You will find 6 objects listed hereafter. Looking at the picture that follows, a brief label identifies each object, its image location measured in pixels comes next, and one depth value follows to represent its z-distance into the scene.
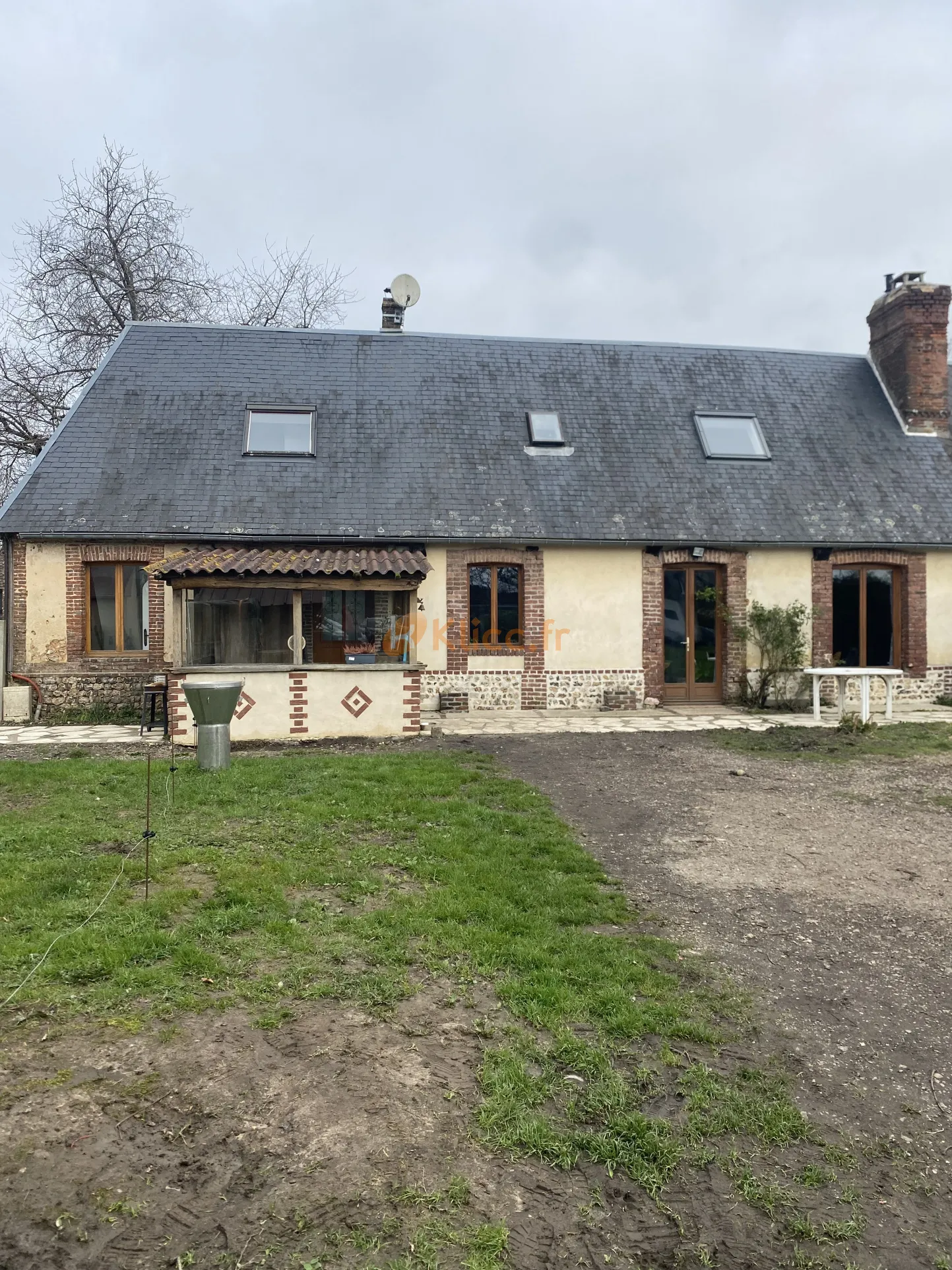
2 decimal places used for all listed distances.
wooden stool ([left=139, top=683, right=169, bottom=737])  11.27
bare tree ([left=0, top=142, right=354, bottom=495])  18.94
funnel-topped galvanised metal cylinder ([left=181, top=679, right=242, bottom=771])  8.21
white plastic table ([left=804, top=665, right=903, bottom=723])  11.73
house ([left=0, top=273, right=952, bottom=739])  11.77
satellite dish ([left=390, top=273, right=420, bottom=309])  16.83
